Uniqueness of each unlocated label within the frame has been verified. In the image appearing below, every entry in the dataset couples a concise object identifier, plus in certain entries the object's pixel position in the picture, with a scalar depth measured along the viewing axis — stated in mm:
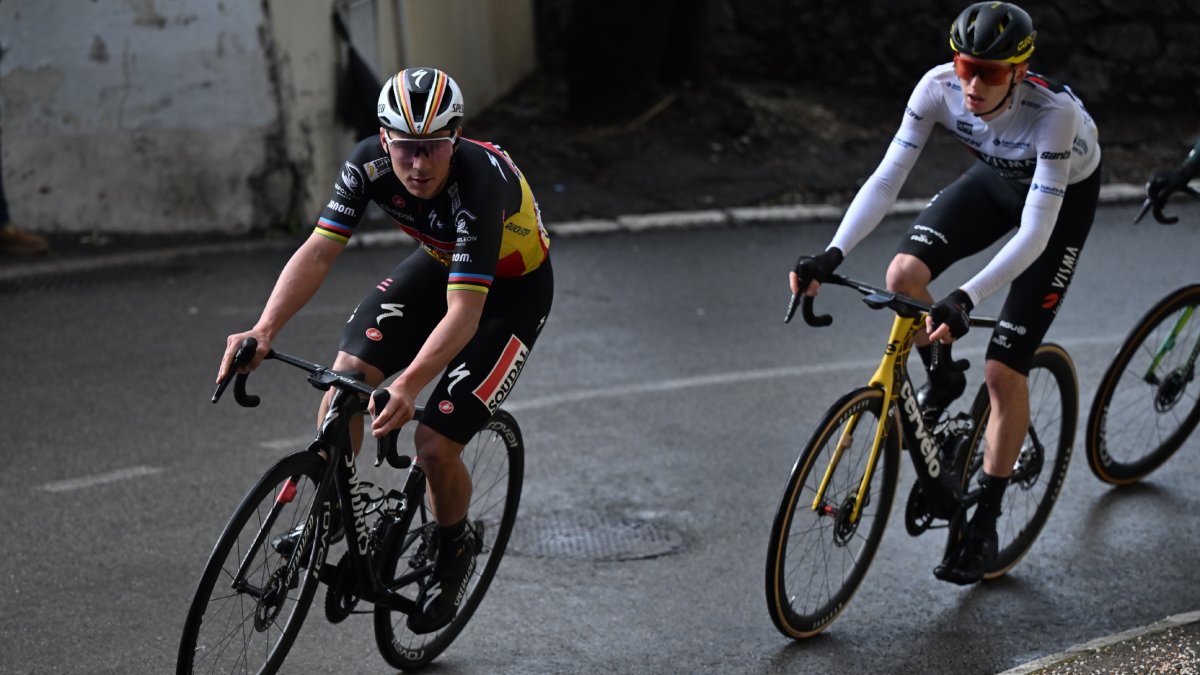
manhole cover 12141
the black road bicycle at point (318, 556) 8437
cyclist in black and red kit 8961
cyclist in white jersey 10359
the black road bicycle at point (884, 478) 10250
